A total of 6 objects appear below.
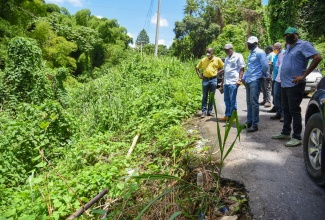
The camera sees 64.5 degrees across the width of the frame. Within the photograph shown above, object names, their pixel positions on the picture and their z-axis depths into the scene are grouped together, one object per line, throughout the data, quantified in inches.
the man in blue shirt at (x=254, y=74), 186.1
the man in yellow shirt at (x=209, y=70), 237.9
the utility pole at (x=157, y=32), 682.5
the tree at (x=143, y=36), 2774.1
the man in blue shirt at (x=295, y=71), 145.9
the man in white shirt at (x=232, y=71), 210.2
